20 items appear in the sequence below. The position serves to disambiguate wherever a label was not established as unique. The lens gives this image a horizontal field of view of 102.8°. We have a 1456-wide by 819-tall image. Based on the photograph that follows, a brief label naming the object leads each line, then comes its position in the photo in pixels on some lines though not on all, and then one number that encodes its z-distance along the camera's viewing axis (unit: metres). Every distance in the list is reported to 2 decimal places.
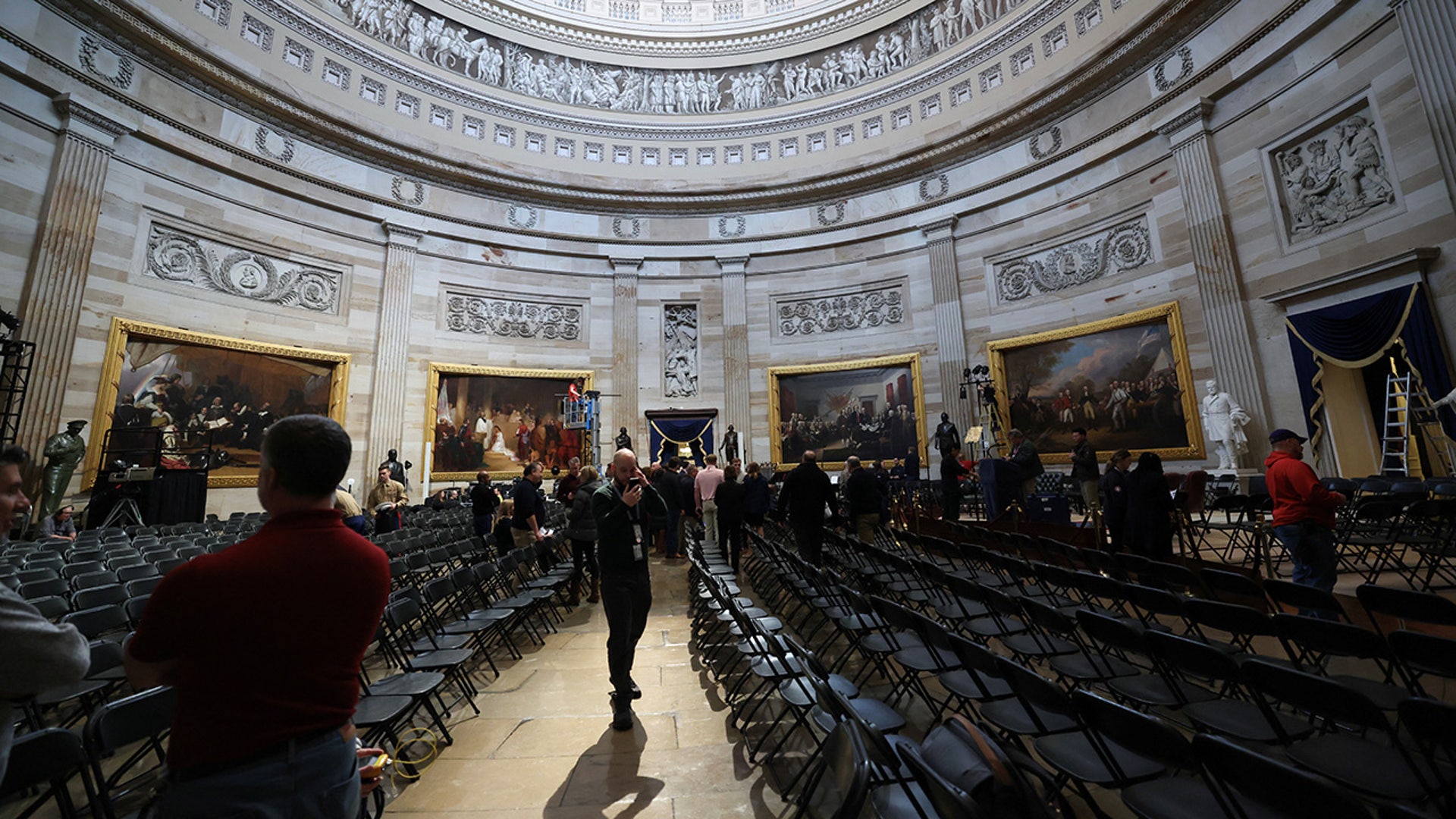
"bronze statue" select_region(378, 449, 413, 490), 14.18
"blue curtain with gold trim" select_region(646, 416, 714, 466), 18.09
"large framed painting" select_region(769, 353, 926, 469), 16.83
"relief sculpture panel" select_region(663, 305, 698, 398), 18.83
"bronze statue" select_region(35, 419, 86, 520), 9.93
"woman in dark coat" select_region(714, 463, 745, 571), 8.29
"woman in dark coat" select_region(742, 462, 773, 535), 9.02
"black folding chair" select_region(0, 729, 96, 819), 1.75
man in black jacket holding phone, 3.82
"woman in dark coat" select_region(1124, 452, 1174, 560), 5.43
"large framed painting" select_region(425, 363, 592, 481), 16.33
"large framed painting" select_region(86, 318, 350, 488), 11.77
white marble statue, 10.82
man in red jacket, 4.18
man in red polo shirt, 1.22
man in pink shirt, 9.73
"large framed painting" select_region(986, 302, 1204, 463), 12.26
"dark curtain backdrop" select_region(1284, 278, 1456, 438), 8.47
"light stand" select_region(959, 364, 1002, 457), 14.01
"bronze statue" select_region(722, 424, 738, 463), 16.72
